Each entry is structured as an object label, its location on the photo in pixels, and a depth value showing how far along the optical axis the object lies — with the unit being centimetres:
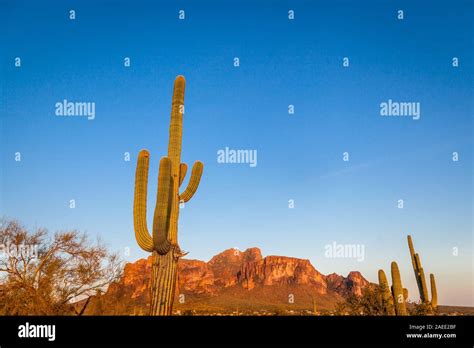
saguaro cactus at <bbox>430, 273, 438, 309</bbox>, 2813
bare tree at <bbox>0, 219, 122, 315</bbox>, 1920
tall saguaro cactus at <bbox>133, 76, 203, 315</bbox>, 1341
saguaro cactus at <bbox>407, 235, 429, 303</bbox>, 2739
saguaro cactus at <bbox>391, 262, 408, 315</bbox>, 2188
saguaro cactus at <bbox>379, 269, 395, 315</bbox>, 2330
